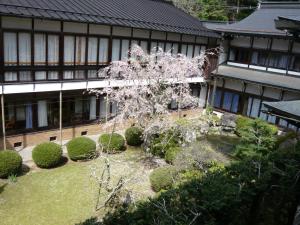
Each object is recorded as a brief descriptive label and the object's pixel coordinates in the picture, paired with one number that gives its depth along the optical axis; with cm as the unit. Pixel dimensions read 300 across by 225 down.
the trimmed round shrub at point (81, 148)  1254
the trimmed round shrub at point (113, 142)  1344
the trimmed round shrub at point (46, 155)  1174
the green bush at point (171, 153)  1231
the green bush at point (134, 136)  1435
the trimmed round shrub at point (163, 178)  1006
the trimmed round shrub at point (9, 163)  1071
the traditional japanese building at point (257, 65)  1763
